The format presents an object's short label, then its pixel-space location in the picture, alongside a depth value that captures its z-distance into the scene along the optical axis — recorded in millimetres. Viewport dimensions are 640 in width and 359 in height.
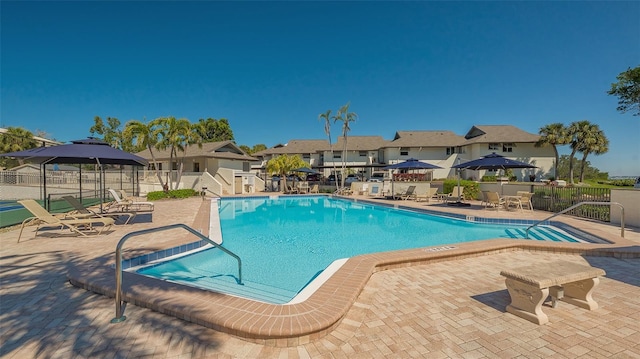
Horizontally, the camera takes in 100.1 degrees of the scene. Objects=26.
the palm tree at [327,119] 28719
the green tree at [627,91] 17062
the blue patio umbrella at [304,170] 25428
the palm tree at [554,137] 30453
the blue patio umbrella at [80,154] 8180
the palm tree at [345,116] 27797
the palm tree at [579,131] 31695
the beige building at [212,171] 23906
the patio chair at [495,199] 12966
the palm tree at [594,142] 31609
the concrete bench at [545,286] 3245
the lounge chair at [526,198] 12688
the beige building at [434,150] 31812
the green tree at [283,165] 25562
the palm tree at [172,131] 20828
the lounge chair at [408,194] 19172
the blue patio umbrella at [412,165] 17984
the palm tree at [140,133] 20234
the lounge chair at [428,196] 18205
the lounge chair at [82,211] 9016
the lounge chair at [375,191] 23741
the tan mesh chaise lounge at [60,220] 7367
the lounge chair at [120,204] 10766
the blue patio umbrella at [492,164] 13793
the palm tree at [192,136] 21578
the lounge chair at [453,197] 17394
